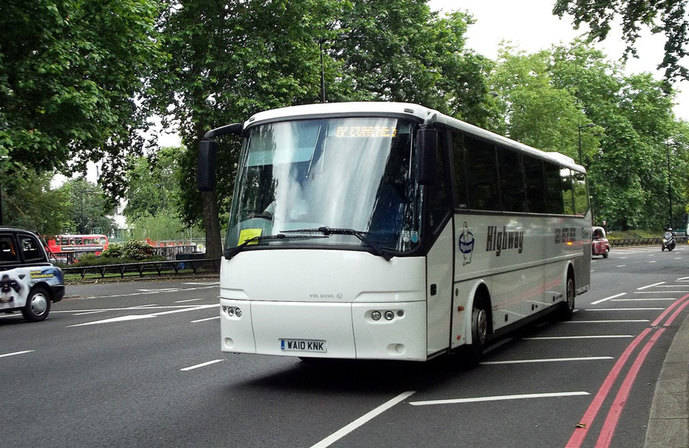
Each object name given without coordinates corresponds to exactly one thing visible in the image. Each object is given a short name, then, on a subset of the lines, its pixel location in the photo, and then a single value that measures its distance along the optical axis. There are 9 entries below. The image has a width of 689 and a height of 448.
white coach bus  8.16
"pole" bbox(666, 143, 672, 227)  82.62
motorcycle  60.69
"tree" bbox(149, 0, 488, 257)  31.44
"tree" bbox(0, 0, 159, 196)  21.16
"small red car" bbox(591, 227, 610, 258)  47.78
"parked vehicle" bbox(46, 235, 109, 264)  84.25
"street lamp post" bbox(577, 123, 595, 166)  66.04
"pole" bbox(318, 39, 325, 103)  31.76
